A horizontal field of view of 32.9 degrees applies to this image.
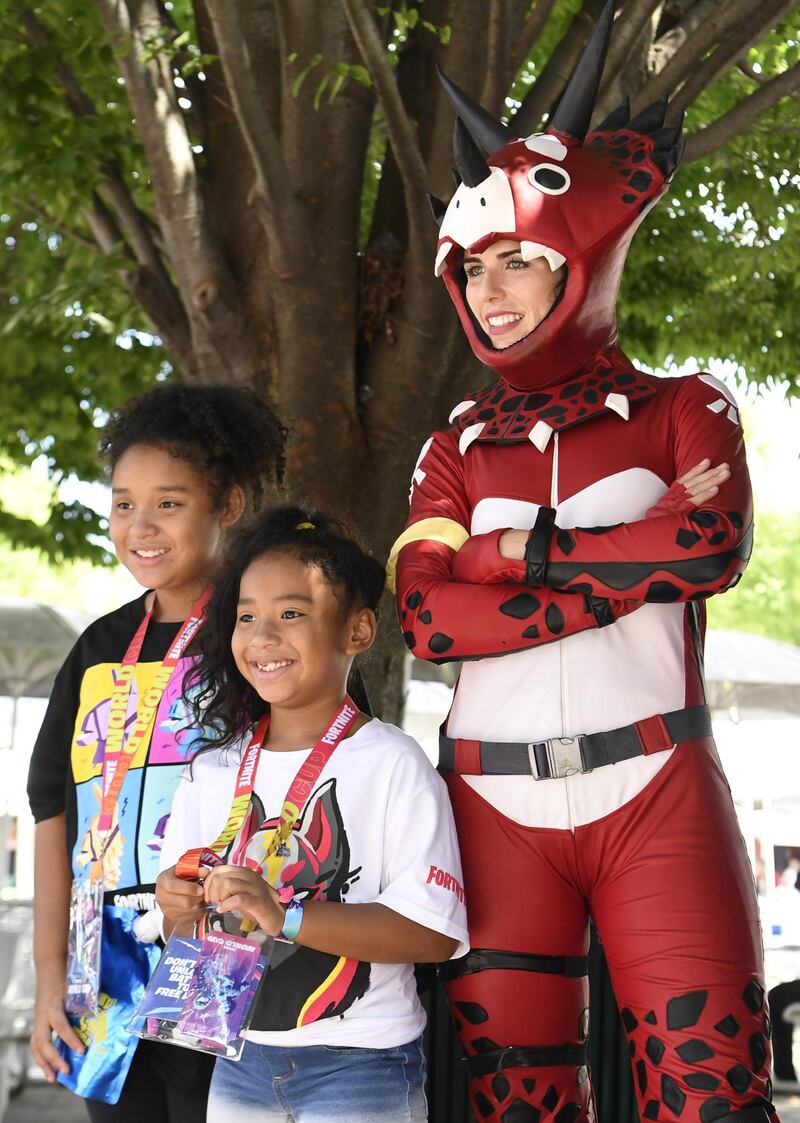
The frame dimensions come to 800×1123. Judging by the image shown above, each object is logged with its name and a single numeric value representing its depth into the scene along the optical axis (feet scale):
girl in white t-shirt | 8.29
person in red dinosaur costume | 8.87
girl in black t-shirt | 9.52
